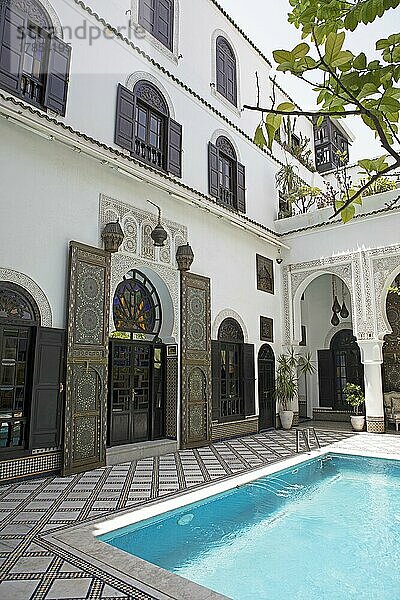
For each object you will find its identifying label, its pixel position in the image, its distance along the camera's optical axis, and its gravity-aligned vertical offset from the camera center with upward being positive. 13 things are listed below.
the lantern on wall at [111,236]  6.89 +2.10
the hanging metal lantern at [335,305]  12.28 +1.99
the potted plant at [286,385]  10.61 -0.07
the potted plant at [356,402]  10.32 -0.46
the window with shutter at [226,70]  10.45 +6.99
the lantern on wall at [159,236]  7.36 +2.26
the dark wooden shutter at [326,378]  12.62 +0.11
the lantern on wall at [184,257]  8.29 +2.16
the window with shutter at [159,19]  8.47 +6.65
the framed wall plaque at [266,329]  10.52 +1.18
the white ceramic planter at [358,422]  10.30 -0.87
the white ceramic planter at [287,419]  10.58 -0.83
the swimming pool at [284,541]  3.45 -1.45
